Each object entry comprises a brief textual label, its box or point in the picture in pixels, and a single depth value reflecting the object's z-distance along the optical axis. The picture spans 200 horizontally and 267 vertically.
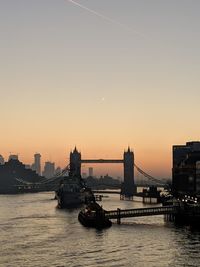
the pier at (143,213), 116.62
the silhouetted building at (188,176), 157.25
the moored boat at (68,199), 187.64
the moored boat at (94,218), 107.94
